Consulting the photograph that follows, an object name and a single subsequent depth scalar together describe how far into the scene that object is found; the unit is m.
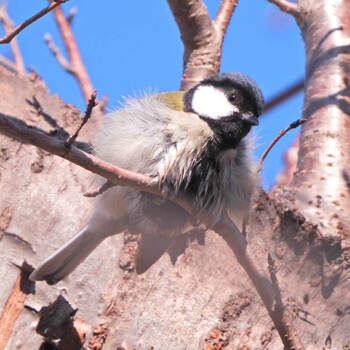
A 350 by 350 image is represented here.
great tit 4.19
